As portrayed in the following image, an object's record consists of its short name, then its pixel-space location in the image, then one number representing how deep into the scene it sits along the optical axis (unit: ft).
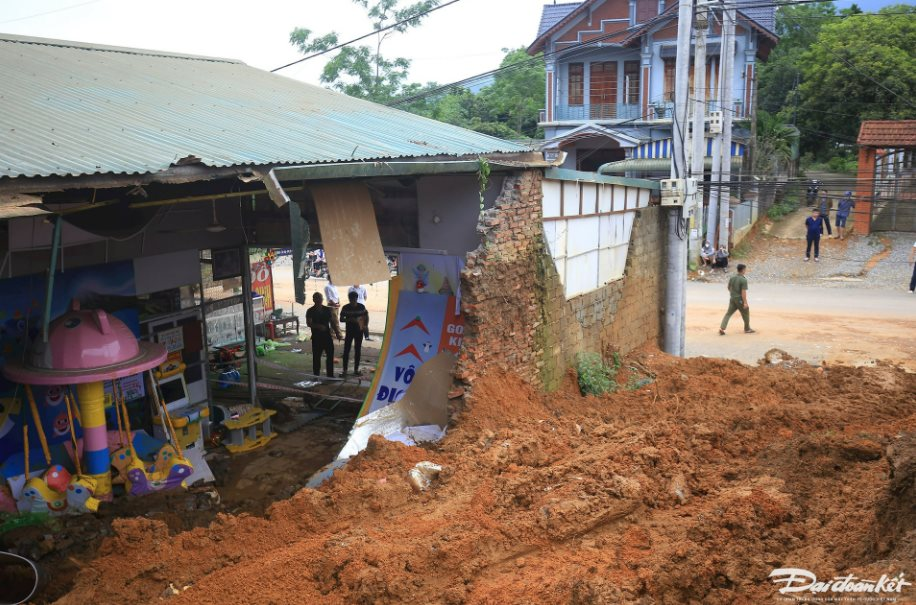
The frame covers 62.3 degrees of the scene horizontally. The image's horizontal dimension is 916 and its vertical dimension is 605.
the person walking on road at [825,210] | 86.69
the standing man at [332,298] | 54.80
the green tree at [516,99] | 146.92
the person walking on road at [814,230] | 81.35
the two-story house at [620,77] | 105.19
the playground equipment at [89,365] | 24.40
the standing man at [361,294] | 65.22
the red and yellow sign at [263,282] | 60.13
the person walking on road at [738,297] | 53.88
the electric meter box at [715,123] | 80.88
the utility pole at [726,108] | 81.46
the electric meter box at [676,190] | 43.37
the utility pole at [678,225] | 42.47
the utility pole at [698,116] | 48.97
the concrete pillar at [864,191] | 84.99
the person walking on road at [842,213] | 87.45
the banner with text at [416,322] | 32.22
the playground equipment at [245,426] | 34.04
